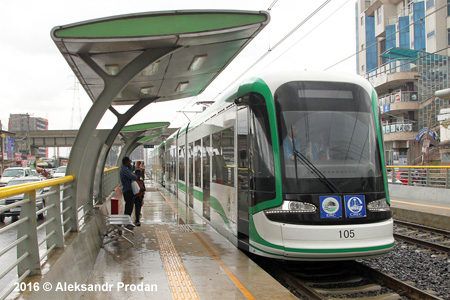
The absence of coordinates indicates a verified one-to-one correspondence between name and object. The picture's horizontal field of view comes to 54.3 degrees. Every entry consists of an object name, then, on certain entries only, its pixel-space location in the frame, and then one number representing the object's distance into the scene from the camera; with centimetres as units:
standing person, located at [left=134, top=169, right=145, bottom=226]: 1081
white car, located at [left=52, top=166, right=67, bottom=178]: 3281
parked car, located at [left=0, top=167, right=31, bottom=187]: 3035
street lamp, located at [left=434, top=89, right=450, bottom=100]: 1320
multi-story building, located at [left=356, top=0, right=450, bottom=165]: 3959
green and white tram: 631
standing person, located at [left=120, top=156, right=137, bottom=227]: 988
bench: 800
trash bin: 1023
